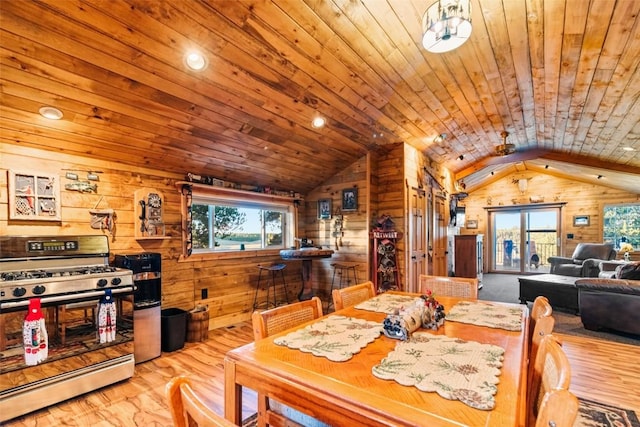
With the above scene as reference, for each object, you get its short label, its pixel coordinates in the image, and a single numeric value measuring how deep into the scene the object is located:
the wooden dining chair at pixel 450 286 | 2.27
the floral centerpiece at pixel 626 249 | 6.56
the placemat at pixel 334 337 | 1.19
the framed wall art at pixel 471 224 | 9.92
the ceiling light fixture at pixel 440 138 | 4.75
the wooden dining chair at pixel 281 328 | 1.11
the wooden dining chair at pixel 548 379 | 0.61
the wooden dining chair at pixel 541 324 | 1.24
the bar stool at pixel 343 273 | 4.78
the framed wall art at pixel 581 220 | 8.12
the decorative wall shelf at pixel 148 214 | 3.26
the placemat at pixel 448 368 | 0.88
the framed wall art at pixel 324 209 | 5.09
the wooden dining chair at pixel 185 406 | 0.63
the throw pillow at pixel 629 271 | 3.94
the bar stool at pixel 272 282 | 4.51
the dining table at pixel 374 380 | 0.80
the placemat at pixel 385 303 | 1.83
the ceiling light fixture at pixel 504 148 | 5.15
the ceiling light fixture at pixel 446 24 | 1.94
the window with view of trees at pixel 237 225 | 4.17
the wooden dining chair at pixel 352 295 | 1.95
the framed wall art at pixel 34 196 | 2.51
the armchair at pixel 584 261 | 6.21
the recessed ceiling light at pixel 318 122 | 3.48
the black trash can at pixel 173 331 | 3.26
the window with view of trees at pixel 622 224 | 7.49
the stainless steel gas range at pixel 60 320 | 2.17
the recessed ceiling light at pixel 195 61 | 2.28
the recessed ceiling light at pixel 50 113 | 2.35
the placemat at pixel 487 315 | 1.53
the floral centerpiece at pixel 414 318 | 1.34
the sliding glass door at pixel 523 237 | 8.85
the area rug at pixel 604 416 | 2.00
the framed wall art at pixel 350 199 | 4.76
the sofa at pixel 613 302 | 3.54
